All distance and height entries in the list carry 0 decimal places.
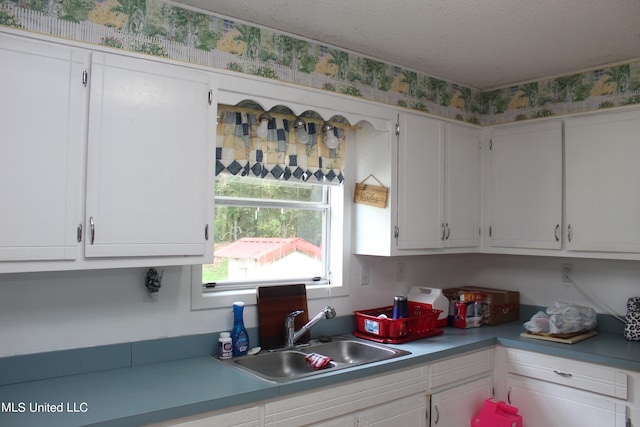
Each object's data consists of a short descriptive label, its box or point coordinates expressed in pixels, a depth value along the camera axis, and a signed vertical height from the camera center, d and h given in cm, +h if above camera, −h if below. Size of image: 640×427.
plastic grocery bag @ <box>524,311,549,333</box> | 297 -52
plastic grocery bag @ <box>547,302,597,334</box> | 290 -48
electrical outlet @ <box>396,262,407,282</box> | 329 -25
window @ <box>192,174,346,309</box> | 260 -5
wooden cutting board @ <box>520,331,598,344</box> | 279 -56
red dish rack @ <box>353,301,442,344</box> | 274 -51
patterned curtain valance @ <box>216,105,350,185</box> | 254 +44
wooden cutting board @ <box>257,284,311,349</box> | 256 -40
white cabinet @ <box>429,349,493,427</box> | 261 -83
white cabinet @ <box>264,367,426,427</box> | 200 -72
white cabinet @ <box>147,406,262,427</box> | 175 -68
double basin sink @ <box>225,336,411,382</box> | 230 -61
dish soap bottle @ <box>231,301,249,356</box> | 239 -49
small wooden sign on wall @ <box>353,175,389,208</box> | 288 +23
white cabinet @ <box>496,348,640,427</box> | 251 -81
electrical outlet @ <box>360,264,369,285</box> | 307 -25
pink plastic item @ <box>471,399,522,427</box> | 271 -98
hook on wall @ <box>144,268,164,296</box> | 222 -23
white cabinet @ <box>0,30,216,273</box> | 171 +26
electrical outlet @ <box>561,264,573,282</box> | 328 -23
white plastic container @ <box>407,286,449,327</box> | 311 -40
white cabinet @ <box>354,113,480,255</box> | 288 +28
